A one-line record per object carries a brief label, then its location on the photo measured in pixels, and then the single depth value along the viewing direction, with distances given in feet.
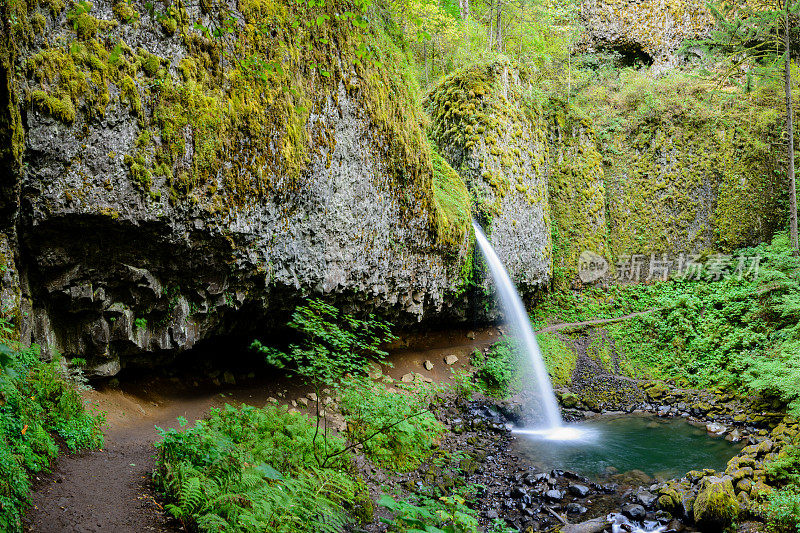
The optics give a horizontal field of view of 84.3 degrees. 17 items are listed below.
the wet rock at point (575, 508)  23.98
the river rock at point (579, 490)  25.79
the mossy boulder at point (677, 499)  22.95
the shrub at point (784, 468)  23.54
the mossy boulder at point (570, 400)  42.78
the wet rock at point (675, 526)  22.01
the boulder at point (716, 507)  21.07
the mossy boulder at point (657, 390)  42.93
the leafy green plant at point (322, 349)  17.38
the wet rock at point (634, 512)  23.08
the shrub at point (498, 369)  43.92
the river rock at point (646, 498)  24.30
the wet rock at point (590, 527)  21.85
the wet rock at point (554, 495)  25.25
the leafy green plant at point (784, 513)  19.04
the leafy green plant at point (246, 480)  12.09
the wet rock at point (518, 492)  25.49
